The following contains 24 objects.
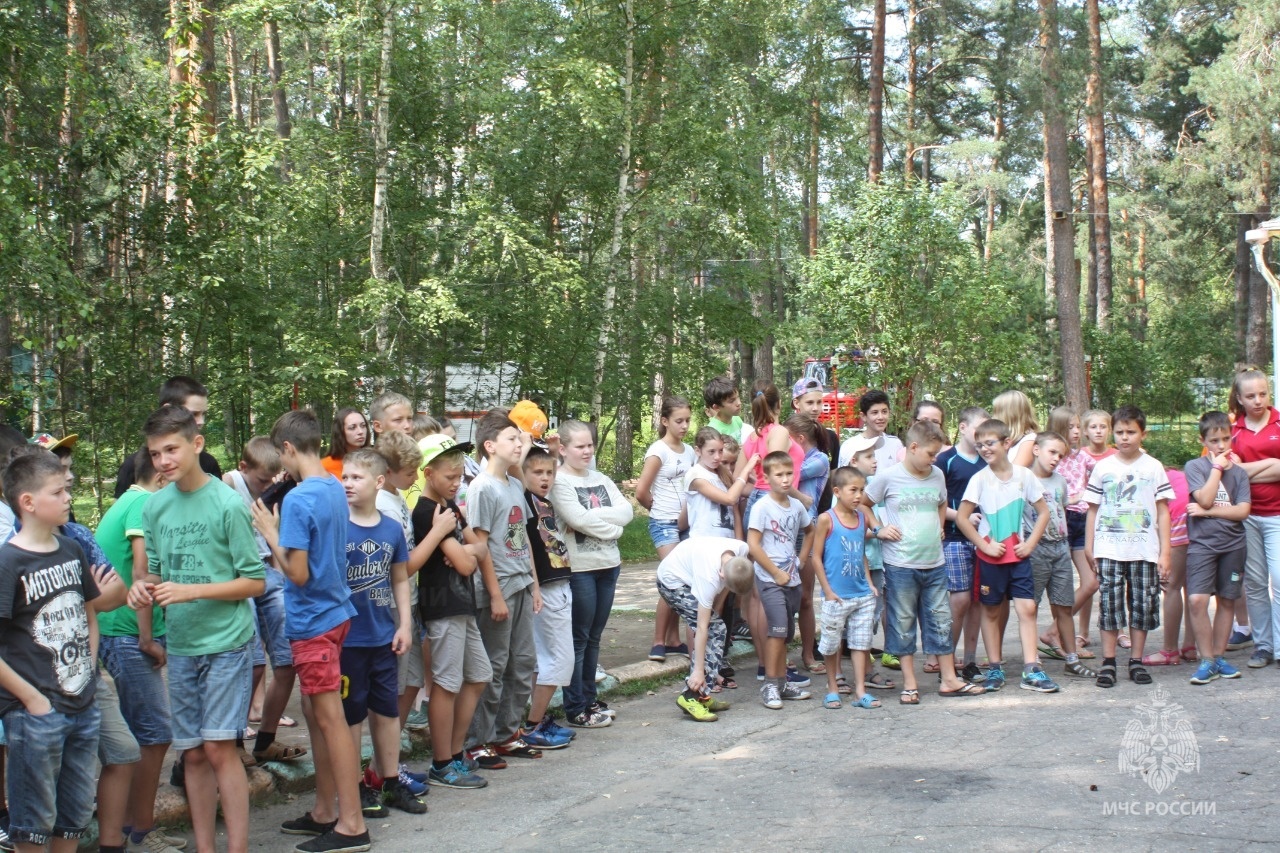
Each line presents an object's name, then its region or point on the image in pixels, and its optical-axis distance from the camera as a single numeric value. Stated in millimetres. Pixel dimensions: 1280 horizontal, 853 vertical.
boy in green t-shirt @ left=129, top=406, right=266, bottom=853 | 4555
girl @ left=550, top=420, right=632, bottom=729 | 6875
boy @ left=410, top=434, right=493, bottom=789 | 5746
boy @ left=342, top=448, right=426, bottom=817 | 5219
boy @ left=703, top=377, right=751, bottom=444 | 8891
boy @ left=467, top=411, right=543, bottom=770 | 6070
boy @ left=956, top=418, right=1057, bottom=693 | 7664
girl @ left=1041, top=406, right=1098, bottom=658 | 8477
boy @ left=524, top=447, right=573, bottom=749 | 6578
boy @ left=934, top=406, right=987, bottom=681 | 7973
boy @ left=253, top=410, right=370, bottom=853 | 4852
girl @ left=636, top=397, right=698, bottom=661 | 8391
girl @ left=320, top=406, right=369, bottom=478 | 6488
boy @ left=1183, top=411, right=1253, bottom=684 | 8055
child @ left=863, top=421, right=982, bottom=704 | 7516
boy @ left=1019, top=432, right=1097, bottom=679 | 7922
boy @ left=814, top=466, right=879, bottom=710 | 7320
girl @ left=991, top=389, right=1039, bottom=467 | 8414
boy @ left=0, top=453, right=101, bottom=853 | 4051
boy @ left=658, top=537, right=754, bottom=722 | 6977
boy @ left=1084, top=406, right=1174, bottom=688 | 7746
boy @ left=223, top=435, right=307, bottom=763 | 5875
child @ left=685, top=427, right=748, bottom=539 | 7945
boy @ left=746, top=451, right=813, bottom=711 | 7363
